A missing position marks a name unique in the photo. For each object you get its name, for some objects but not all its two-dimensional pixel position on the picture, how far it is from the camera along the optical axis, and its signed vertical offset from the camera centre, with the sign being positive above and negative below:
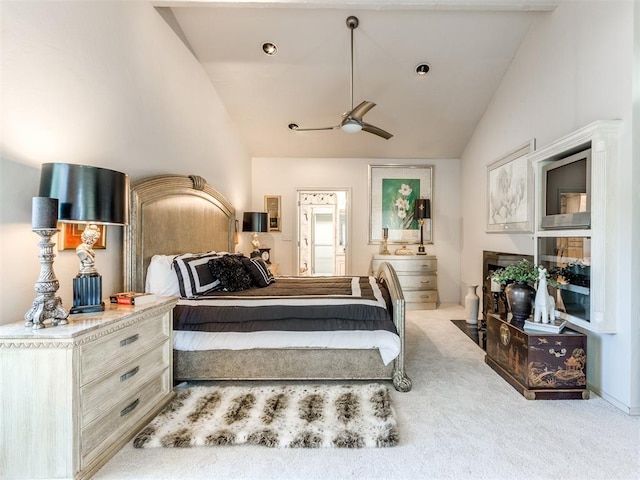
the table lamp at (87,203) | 1.67 +0.19
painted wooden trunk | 2.34 -0.91
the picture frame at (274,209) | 5.93 +0.54
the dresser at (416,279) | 5.31 -0.64
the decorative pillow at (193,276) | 2.75 -0.33
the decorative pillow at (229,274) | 3.06 -0.34
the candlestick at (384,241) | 5.67 -0.03
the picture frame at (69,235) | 2.05 +0.02
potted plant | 2.69 -0.40
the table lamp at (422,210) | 5.61 +0.51
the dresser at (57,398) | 1.48 -0.75
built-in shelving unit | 2.22 +0.00
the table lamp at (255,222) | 4.89 +0.25
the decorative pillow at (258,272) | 3.41 -0.36
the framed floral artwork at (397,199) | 5.84 +0.72
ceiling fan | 3.34 +1.25
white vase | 4.38 -0.89
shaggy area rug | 1.83 -1.12
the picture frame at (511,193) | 3.62 +0.58
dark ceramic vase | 2.69 -0.50
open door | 7.18 +0.11
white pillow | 2.68 -0.33
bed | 2.49 -0.86
